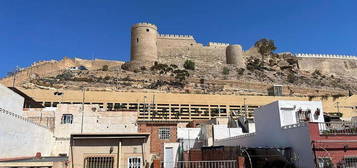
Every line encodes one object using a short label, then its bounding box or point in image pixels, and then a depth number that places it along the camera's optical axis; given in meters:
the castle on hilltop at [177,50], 57.41
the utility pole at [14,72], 41.81
